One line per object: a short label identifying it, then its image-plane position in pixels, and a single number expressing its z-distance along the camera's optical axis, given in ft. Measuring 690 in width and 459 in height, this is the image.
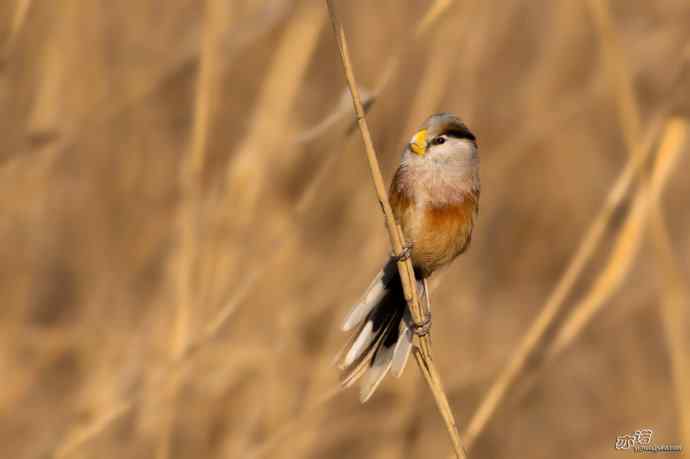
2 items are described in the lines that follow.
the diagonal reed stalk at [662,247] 16.01
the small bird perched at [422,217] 18.17
